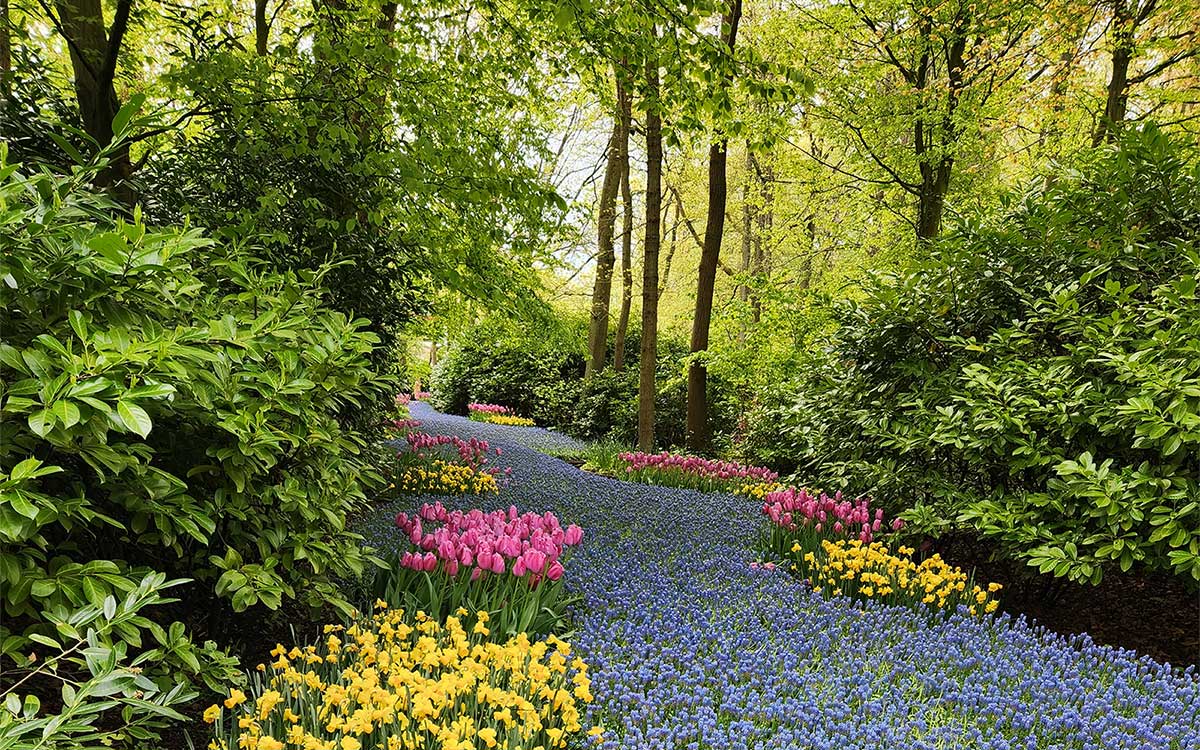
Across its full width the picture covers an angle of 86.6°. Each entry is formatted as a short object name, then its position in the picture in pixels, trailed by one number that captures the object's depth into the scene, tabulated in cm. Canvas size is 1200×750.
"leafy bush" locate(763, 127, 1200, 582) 327
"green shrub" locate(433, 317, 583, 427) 1544
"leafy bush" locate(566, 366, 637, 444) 1248
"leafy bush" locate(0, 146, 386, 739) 158
